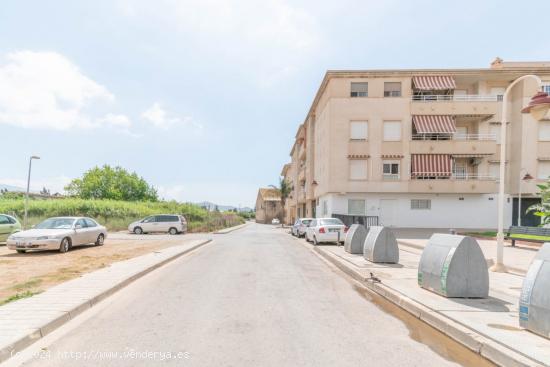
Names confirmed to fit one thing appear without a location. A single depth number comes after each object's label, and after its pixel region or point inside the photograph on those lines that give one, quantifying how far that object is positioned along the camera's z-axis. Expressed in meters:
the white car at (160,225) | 26.97
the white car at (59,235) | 12.40
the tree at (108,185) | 68.25
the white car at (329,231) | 17.33
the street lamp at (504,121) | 7.70
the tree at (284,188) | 66.25
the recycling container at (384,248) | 10.52
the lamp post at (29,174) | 21.36
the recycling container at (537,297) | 4.17
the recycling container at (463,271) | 6.19
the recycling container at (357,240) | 12.91
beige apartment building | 29.50
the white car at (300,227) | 24.83
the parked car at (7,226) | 15.31
